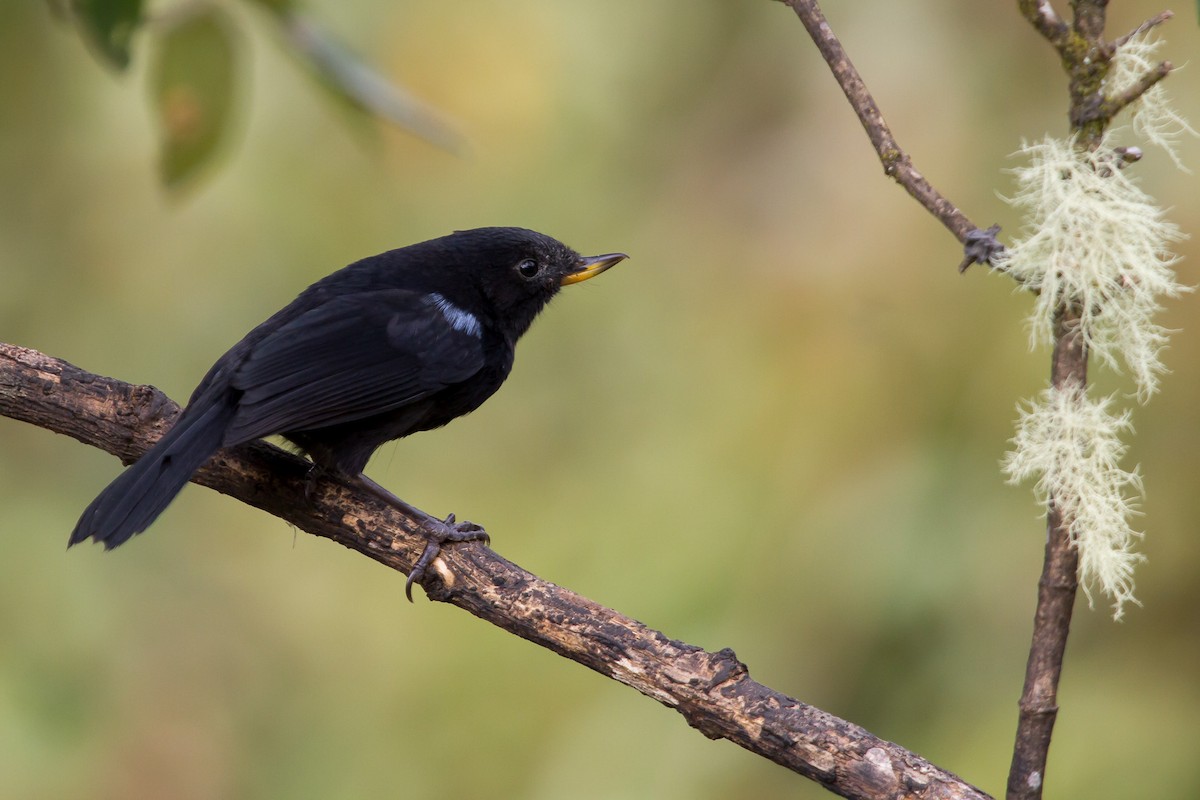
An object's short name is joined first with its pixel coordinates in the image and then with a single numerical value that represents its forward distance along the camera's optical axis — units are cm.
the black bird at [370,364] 557
